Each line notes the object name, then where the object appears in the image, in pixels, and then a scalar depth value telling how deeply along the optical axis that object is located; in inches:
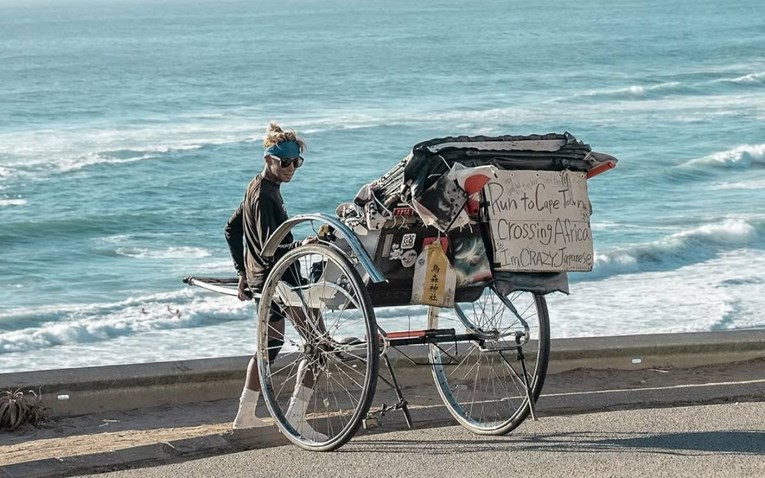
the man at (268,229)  482.3
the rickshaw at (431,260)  434.3
